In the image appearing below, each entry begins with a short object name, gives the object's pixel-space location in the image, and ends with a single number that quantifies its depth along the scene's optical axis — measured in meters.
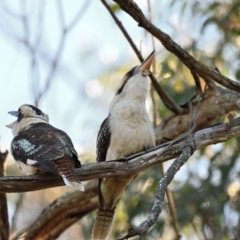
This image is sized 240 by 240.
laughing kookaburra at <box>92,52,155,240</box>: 8.61
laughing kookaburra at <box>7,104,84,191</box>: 7.01
